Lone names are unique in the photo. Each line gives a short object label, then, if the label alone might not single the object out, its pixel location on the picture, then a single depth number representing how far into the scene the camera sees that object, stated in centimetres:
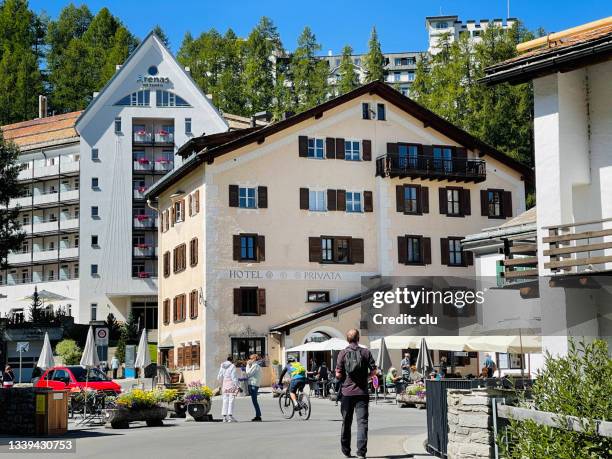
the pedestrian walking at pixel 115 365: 6638
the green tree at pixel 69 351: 6812
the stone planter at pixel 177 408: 2833
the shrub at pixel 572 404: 783
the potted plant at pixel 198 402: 2694
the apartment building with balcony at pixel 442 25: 17428
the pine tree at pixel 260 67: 9888
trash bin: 2095
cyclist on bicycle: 2570
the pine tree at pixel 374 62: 10400
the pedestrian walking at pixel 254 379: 2636
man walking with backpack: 1494
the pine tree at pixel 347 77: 10088
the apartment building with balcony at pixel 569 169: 2016
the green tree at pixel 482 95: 7544
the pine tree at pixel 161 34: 11581
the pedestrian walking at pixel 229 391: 2638
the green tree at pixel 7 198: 4692
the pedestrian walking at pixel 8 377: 3842
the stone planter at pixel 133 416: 2409
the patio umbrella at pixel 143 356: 4031
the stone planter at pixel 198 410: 2695
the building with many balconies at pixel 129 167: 8081
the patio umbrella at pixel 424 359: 3509
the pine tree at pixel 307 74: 10044
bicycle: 2647
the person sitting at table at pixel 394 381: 3644
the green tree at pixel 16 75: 10350
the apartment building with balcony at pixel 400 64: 16836
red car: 3347
